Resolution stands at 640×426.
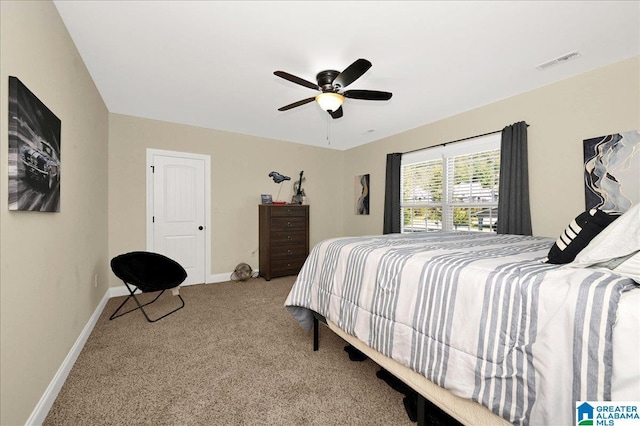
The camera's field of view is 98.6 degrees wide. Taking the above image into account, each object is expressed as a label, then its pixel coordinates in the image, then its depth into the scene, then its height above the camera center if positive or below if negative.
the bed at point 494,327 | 0.80 -0.44
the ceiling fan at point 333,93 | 2.42 +1.10
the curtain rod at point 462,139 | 3.43 +0.99
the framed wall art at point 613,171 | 2.43 +0.38
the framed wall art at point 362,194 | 5.31 +0.36
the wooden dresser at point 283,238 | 4.55 -0.45
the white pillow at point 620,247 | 0.96 -0.13
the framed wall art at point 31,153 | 1.24 +0.31
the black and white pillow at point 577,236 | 1.23 -0.11
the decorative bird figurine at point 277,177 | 4.78 +0.62
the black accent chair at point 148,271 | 2.74 -0.66
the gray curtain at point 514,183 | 3.10 +0.34
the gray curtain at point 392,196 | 4.64 +0.28
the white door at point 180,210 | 4.04 +0.04
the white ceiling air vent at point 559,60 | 2.40 +1.38
